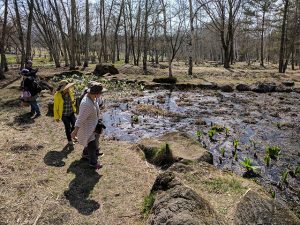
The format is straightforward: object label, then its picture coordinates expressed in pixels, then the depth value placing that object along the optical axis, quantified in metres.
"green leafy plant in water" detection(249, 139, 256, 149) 6.52
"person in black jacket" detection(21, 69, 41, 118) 7.88
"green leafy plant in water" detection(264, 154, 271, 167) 5.69
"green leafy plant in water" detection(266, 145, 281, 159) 5.97
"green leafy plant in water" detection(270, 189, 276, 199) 4.25
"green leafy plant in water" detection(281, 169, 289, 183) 4.96
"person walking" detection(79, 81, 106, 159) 4.92
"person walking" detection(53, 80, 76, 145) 5.72
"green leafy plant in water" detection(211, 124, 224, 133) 7.67
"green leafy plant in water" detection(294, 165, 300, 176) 5.21
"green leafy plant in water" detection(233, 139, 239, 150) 6.34
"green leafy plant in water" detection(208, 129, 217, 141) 7.09
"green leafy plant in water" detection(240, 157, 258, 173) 5.31
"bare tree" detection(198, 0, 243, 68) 22.66
